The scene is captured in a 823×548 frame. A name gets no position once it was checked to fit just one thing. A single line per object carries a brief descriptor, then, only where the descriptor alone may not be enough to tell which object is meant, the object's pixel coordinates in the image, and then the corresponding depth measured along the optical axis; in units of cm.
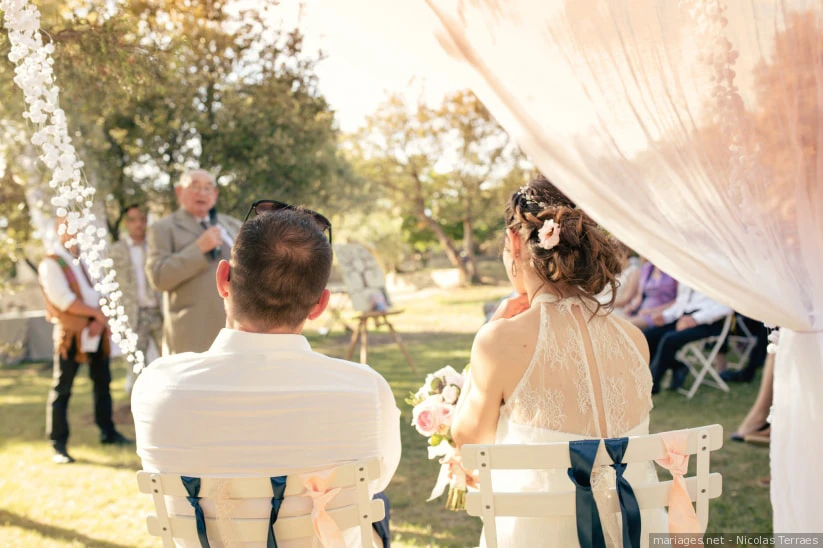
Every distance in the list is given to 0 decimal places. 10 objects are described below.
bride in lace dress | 205
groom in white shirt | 171
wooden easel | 804
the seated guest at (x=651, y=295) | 718
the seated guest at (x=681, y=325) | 677
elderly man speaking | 433
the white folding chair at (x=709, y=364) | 662
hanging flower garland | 257
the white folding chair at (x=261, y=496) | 173
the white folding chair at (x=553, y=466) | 181
